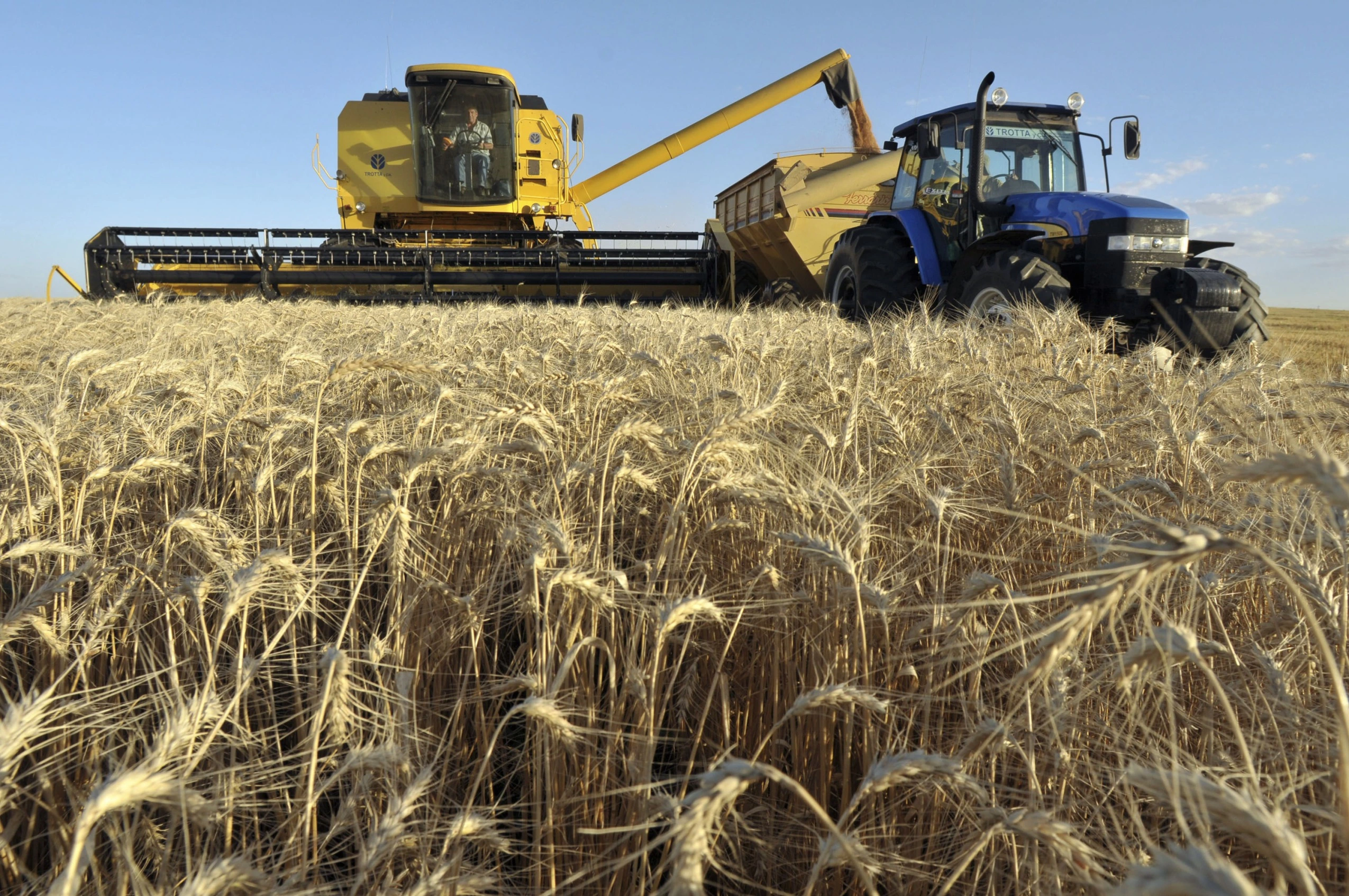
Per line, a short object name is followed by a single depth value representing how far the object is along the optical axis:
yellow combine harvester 8.90
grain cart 9.63
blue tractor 4.75
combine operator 10.73
